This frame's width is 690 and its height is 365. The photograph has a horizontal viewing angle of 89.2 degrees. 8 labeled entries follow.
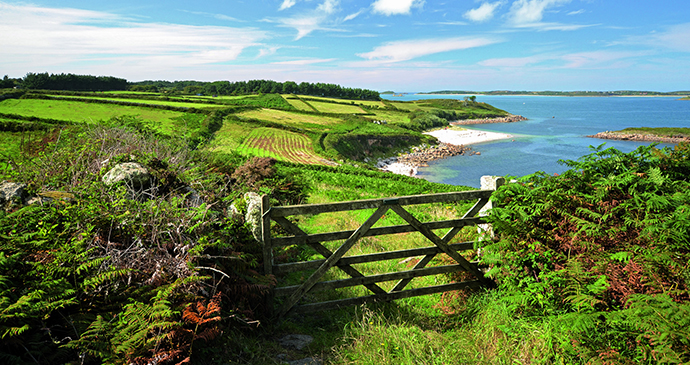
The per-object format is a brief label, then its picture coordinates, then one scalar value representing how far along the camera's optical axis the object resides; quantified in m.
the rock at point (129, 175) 4.50
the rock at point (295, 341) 4.06
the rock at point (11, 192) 4.07
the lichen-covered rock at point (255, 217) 4.21
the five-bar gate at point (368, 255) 4.22
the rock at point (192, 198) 4.44
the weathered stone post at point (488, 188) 4.80
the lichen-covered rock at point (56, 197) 3.90
